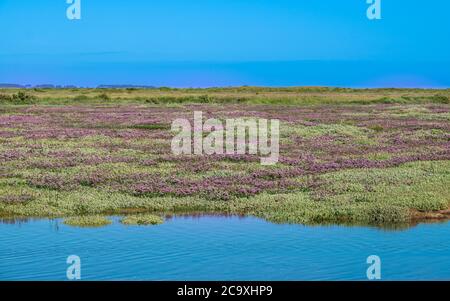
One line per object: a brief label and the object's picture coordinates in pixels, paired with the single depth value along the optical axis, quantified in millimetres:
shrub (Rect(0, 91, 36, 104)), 91188
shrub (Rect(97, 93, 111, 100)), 102812
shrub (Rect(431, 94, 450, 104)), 98519
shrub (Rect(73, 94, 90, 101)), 101356
